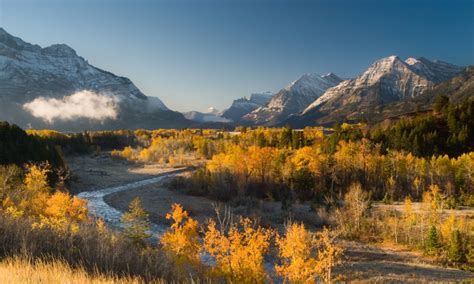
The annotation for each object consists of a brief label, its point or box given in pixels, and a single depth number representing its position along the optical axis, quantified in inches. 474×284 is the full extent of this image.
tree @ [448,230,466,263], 1161.4
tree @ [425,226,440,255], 1240.8
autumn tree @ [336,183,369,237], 1542.8
